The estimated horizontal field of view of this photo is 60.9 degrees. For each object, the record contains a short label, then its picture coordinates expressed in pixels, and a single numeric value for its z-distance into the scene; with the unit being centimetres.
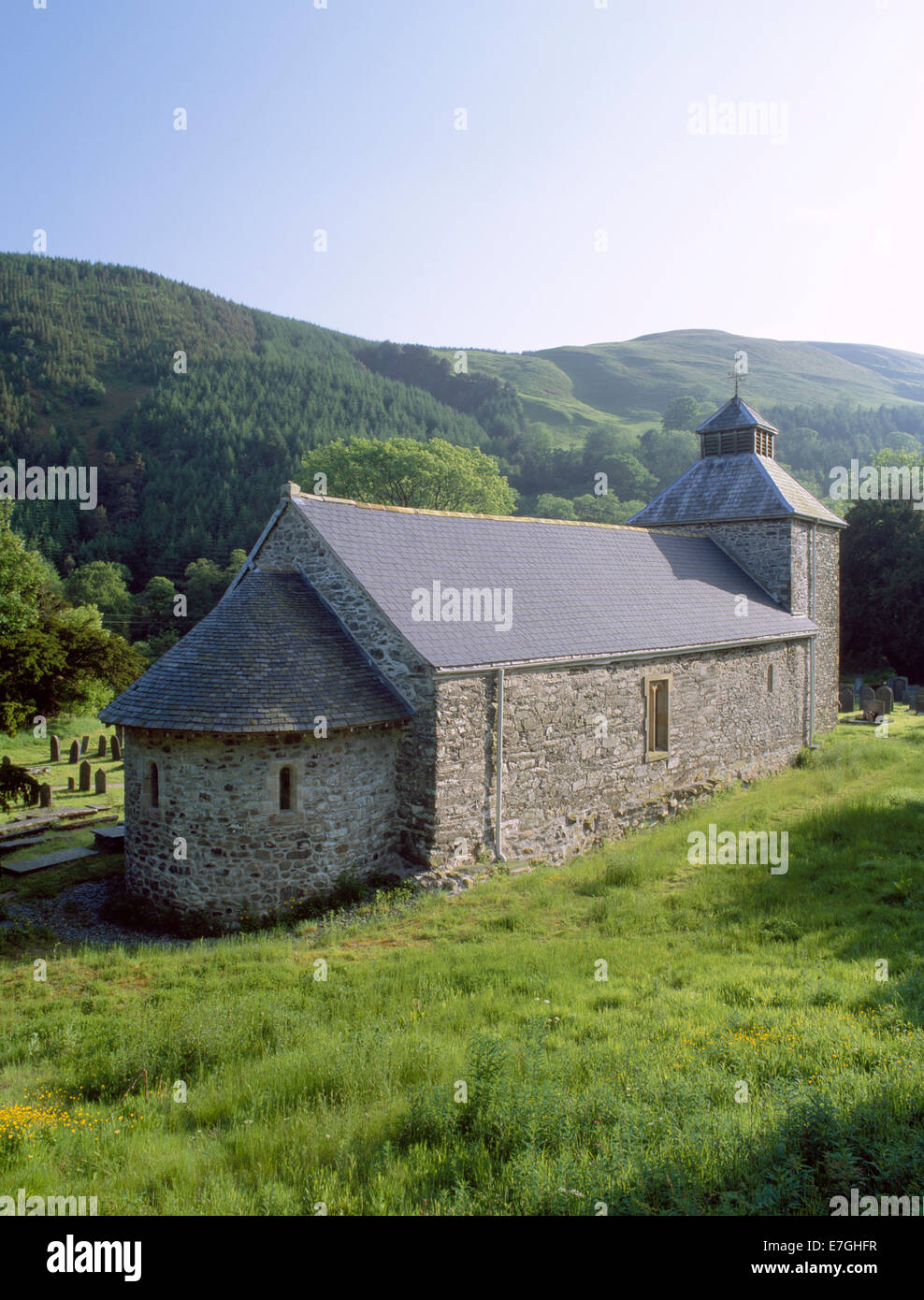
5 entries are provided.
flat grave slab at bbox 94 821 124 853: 1573
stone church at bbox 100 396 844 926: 1200
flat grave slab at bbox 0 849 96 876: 1416
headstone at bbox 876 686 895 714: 3062
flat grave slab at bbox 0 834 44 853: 1565
